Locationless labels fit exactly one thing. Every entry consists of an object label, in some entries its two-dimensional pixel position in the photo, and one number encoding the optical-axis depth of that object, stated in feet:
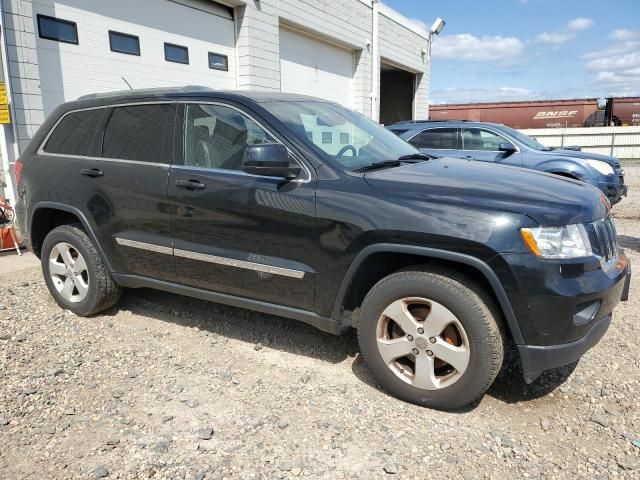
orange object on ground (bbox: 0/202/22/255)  20.95
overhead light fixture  65.62
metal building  22.74
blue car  27.07
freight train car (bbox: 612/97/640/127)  87.84
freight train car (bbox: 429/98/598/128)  90.38
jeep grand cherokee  8.59
